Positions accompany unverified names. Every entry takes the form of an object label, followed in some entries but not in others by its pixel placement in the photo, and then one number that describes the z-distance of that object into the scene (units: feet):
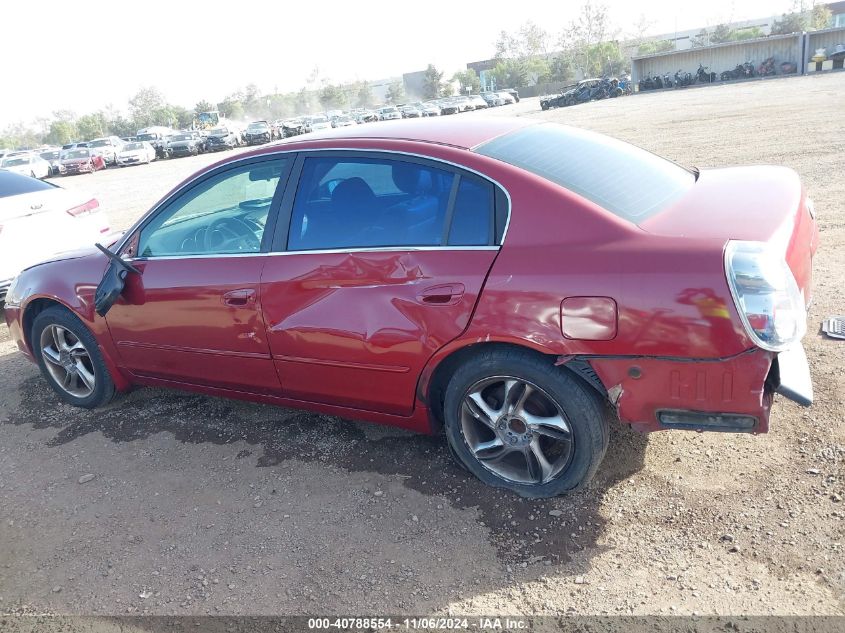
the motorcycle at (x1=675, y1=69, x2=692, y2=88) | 163.94
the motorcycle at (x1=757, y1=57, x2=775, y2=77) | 158.81
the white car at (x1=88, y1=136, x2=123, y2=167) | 122.31
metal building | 161.99
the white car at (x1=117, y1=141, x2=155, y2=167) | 115.85
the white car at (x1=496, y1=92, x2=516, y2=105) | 210.51
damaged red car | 8.46
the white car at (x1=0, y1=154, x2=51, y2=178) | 101.53
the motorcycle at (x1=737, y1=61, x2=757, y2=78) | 161.38
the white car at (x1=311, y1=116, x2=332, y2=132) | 158.56
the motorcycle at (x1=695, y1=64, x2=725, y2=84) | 165.27
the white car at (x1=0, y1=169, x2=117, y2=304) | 22.08
